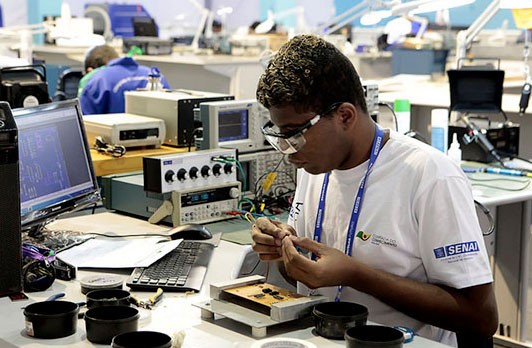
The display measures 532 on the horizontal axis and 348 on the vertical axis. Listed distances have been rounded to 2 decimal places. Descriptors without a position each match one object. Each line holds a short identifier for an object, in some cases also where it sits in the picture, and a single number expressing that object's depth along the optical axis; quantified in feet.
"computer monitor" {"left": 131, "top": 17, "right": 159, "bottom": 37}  29.71
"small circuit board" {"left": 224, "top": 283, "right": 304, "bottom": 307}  5.78
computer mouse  8.46
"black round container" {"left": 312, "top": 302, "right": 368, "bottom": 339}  5.36
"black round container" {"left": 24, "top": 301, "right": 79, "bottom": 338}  5.56
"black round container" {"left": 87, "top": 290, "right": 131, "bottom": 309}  5.97
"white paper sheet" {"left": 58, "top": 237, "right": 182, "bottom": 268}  7.50
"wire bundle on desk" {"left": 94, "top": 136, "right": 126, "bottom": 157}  11.64
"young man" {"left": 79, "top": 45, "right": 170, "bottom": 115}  16.99
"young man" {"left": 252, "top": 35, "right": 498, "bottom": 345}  5.84
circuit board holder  5.56
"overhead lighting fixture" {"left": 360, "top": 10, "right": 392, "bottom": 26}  13.12
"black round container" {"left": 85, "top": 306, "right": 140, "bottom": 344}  5.36
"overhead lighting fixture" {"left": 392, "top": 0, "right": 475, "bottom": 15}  12.31
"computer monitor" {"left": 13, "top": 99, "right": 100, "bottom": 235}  7.85
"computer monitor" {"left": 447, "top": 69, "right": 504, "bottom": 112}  15.02
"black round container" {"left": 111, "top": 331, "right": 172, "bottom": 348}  4.99
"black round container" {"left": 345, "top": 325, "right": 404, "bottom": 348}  4.80
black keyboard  6.82
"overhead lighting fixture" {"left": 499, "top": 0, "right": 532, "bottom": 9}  12.13
